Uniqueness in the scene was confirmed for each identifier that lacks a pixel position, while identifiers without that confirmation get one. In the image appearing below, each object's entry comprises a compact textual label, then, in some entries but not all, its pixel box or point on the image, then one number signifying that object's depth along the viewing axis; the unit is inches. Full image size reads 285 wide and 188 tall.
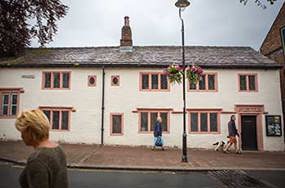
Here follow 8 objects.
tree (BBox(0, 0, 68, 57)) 449.1
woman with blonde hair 108.0
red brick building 1018.3
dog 825.3
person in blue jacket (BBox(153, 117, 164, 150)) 786.8
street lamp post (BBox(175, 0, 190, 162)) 571.5
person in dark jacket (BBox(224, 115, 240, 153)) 766.7
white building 865.5
